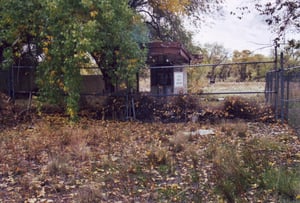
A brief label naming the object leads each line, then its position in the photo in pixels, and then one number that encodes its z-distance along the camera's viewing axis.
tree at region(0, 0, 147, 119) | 9.84
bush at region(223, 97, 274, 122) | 11.09
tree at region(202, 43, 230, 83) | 33.78
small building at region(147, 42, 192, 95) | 13.22
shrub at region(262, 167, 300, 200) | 4.14
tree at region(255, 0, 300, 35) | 6.10
